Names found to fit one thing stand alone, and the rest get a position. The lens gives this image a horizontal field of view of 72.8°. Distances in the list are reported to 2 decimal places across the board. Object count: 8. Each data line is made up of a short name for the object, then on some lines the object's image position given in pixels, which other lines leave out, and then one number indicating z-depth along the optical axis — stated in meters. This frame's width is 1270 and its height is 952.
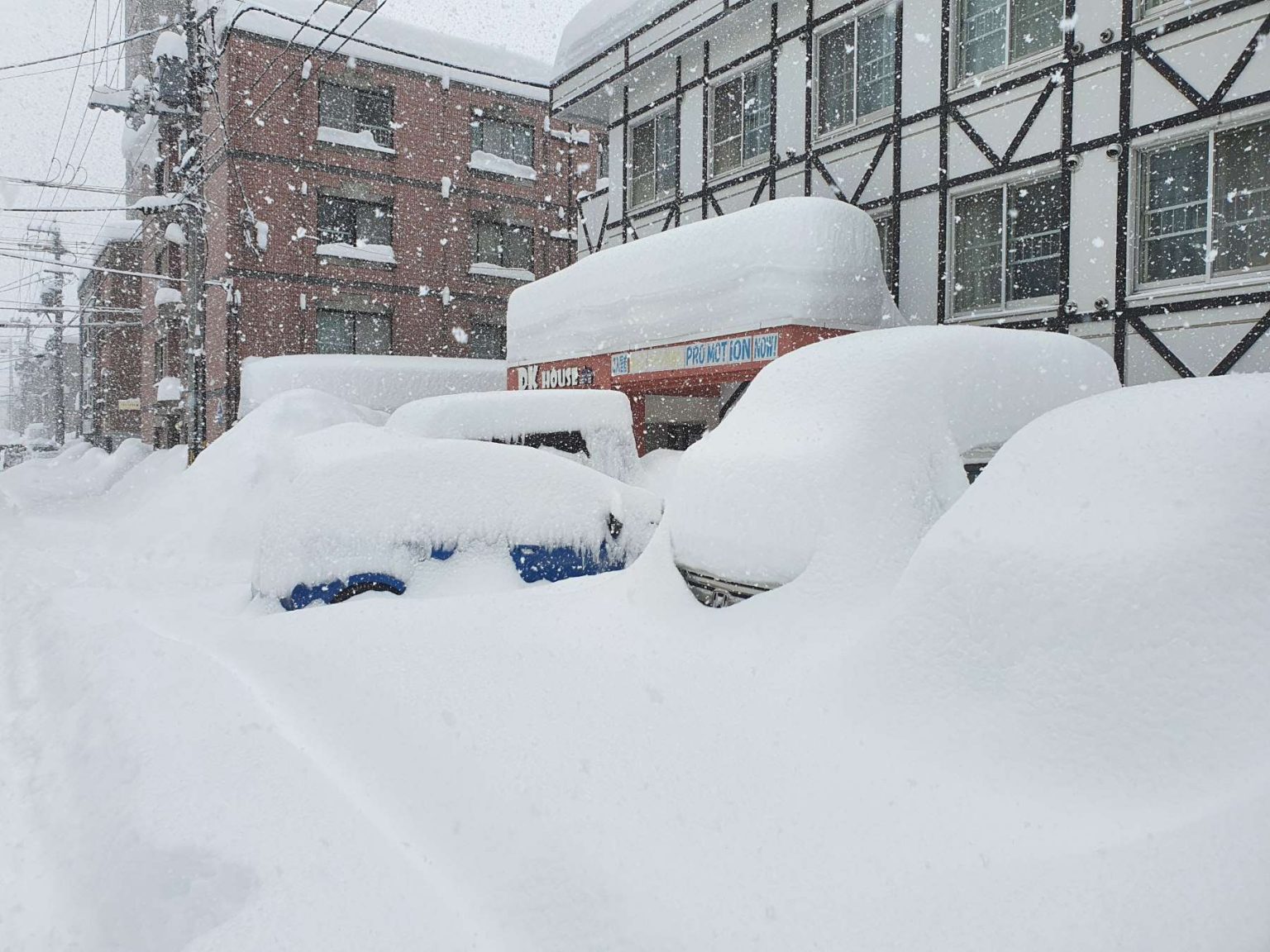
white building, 8.19
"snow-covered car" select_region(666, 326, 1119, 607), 3.73
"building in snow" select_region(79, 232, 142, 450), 34.66
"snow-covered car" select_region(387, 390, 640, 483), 7.51
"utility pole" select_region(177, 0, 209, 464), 13.65
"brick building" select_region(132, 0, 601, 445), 20.20
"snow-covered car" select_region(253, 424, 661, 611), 5.23
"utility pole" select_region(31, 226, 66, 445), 32.67
